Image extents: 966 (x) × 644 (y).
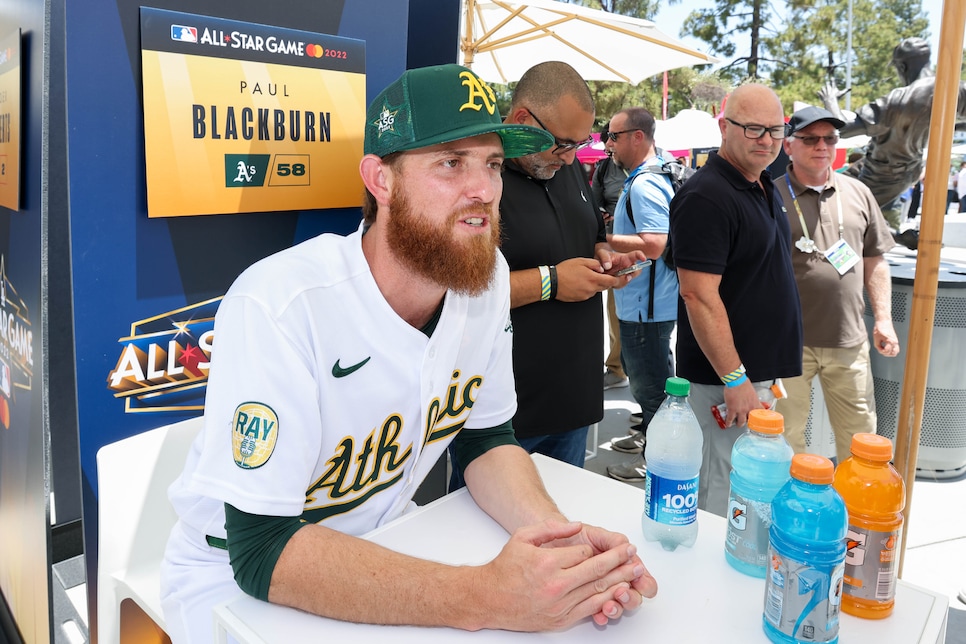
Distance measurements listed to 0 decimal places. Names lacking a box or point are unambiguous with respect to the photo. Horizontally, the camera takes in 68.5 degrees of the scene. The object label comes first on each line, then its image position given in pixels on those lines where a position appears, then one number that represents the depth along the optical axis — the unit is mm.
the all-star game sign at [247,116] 1726
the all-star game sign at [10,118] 1871
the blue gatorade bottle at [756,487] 1330
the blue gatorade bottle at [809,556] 1061
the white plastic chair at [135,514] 1744
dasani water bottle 1400
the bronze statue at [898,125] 5680
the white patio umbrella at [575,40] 5711
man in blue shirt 3854
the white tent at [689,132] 10156
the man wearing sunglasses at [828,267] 3355
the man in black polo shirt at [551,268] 2357
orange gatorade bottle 1165
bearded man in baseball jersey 1189
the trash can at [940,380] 4008
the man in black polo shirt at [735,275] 2664
